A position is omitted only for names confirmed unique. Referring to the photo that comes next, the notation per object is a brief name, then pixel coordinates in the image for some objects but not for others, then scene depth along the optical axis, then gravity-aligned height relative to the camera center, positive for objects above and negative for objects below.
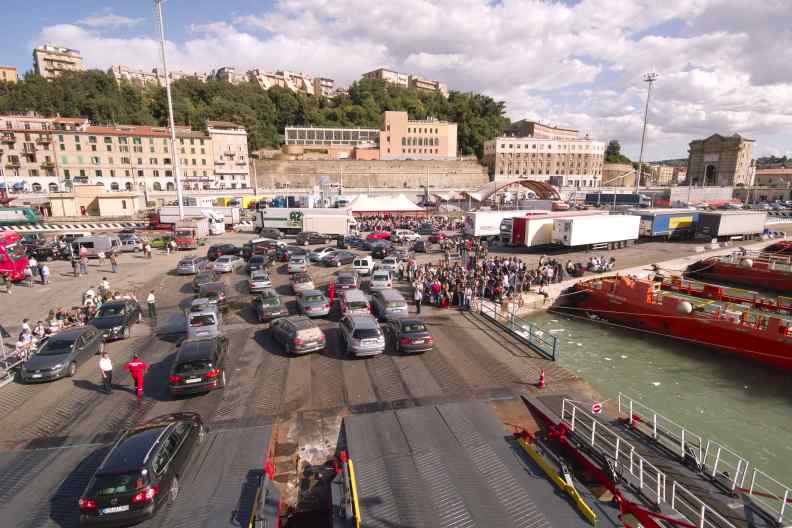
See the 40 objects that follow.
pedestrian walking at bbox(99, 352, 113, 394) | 12.66 -5.53
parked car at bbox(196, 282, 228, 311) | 20.31 -5.09
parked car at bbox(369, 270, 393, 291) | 22.59 -4.89
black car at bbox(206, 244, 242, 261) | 32.94 -4.75
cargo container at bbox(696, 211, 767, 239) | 41.53 -3.22
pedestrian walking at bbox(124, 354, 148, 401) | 12.09 -5.22
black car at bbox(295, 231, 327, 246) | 39.31 -4.48
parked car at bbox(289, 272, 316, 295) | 22.70 -5.04
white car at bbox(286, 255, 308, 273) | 26.94 -4.76
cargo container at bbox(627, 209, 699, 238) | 40.41 -3.05
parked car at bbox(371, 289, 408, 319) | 18.00 -4.99
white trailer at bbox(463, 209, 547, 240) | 37.94 -2.92
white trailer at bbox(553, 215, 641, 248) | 32.91 -3.24
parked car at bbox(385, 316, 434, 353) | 15.05 -5.27
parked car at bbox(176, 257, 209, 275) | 28.16 -5.17
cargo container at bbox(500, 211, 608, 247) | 34.25 -3.26
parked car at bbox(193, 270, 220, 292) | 23.68 -5.05
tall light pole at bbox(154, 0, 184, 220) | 36.67 +11.08
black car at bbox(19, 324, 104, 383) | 13.41 -5.57
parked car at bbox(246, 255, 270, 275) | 27.55 -4.86
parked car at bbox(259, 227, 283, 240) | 41.06 -4.20
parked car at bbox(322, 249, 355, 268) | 30.23 -4.93
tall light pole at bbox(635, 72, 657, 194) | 48.99 +13.32
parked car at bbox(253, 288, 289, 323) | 18.78 -5.31
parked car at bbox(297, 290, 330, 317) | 19.17 -5.25
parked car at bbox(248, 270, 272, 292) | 23.28 -5.11
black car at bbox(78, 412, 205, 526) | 6.64 -4.79
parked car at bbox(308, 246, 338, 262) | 31.17 -4.76
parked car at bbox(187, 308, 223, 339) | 15.76 -5.15
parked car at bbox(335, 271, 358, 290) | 21.92 -4.78
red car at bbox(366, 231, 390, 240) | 38.84 -4.19
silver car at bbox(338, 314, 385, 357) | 14.65 -5.22
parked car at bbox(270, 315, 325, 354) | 14.92 -5.29
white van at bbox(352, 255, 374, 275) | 26.62 -4.75
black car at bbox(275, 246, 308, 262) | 32.11 -4.79
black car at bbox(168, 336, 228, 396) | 11.93 -5.22
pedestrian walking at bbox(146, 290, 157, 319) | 20.02 -5.44
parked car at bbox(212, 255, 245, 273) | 28.41 -5.08
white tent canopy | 51.78 -1.70
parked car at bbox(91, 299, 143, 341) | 17.28 -5.45
